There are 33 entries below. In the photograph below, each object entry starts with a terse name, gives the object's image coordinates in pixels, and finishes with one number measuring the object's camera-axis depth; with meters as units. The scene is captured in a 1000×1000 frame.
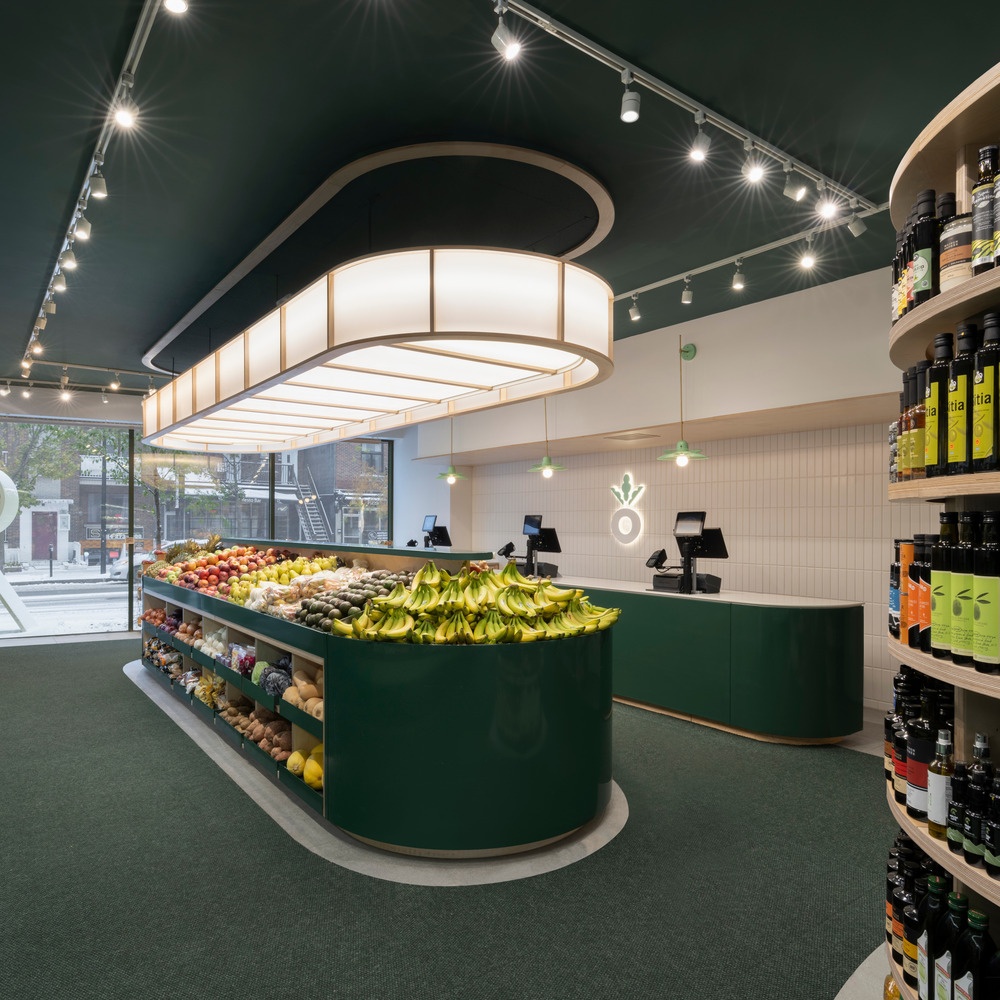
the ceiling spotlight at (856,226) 4.09
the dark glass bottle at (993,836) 1.43
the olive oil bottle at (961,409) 1.50
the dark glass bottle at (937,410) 1.58
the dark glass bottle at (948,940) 1.57
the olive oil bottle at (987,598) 1.40
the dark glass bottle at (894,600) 1.93
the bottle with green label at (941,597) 1.55
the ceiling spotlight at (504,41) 2.50
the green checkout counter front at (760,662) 5.43
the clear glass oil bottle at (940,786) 1.60
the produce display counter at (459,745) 3.54
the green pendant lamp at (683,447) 6.16
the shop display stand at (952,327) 1.46
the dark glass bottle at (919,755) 1.68
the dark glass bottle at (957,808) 1.54
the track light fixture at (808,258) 4.57
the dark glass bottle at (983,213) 1.48
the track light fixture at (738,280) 4.93
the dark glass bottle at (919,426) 1.73
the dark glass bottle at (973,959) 1.49
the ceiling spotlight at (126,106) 2.90
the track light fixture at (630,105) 2.86
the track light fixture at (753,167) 3.53
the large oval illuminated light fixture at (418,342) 3.30
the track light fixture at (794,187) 3.61
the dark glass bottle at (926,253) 1.67
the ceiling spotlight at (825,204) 3.92
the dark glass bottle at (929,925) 1.64
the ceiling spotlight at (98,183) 3.59
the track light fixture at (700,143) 3.19
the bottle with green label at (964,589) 1.49
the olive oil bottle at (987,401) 1.44
